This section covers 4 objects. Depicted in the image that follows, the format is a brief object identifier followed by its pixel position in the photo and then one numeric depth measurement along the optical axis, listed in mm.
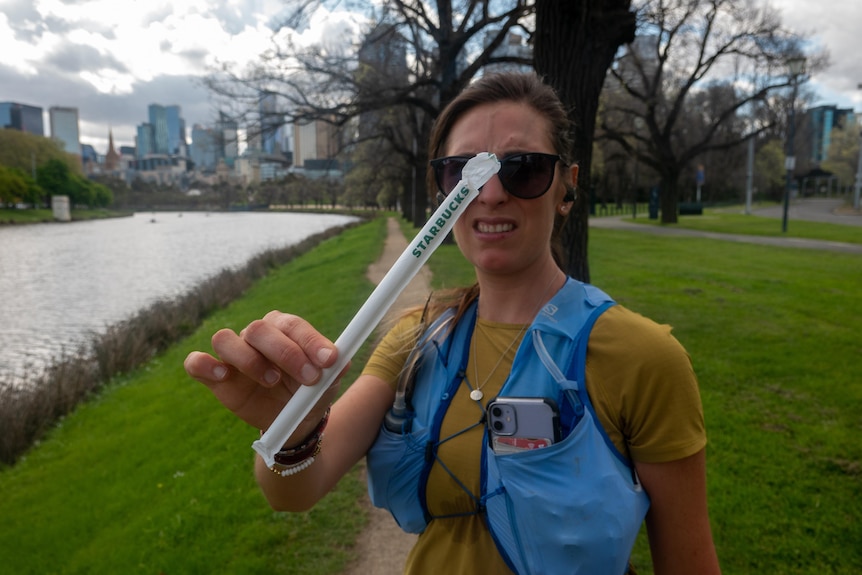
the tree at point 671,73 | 18125
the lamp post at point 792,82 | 17827
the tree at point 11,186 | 57250
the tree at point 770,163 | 60688
